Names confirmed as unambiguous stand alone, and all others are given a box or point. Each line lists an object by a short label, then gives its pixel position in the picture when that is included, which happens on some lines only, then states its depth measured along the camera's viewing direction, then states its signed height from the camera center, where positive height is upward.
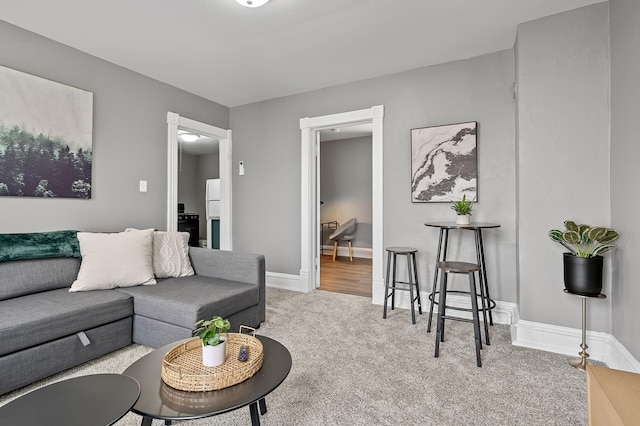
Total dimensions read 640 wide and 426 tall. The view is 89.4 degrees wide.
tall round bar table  2.60 -0.36
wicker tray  1.17 -0.61
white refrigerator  6.84 -0.01
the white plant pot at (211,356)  1.29 -0.58
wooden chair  6.78 -0.46
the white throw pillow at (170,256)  2.86 -0.40
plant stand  2.07 -0.86
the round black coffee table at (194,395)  1.05 -0.65
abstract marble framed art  3.05 +0.49
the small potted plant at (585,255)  2.00 -0.27
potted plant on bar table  2.72 +0.01
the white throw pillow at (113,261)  2.43 -0.39
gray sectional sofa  1.82 -0.66
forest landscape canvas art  2.48 +0.61
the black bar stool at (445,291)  2.12 -0.58
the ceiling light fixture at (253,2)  2.20 +1.44
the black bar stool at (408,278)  3.00 -0.64
